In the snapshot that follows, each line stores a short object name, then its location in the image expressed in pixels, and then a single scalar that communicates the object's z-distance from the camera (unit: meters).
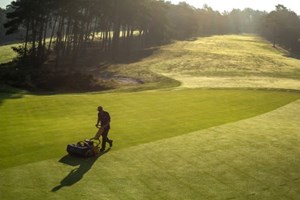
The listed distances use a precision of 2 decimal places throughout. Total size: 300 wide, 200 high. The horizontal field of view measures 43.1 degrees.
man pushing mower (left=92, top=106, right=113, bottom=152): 21.12
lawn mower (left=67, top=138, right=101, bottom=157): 19.62
